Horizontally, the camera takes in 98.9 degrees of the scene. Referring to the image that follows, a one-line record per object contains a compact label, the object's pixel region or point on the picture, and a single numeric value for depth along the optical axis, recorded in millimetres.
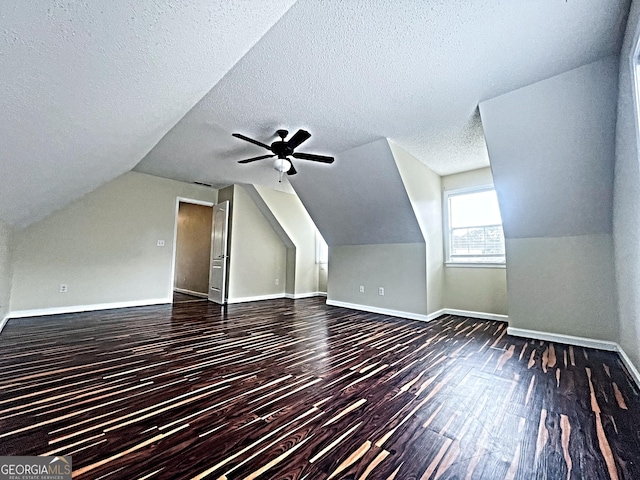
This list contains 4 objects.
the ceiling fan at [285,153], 3170
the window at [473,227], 4492
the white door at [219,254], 5734
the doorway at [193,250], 7051
